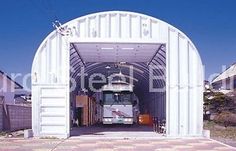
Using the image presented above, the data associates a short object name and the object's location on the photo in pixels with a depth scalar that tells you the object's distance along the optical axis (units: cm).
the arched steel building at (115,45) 1994
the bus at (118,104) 2964
